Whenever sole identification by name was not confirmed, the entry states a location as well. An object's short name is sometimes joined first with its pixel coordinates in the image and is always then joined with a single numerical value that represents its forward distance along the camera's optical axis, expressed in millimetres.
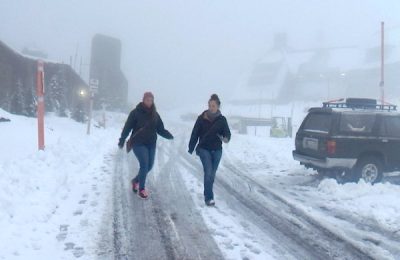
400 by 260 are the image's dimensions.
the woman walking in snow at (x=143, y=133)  8102
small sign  20253
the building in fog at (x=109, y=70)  69625
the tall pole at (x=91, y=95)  20242
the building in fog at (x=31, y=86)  28511
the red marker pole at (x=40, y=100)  10266
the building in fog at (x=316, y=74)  70750
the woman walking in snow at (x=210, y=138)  7887
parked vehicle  10172
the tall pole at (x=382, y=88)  20361
